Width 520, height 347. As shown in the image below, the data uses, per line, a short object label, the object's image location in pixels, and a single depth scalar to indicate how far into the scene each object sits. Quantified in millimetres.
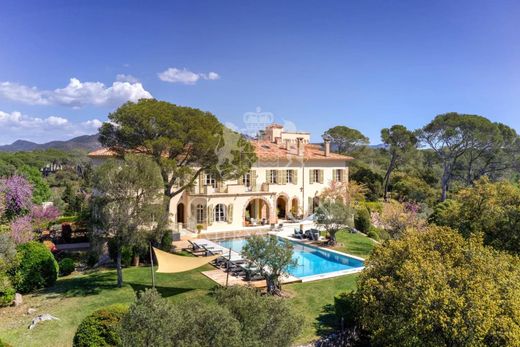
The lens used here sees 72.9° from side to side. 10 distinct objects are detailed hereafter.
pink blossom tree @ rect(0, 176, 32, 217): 21547
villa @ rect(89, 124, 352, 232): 28391
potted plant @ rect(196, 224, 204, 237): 26773
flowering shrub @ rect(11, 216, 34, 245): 17016
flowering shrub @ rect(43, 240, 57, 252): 20219
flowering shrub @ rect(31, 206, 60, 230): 22859
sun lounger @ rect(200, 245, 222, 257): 20372
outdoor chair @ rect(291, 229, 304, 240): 26716
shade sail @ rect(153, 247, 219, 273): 14102
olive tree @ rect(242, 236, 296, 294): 14523
